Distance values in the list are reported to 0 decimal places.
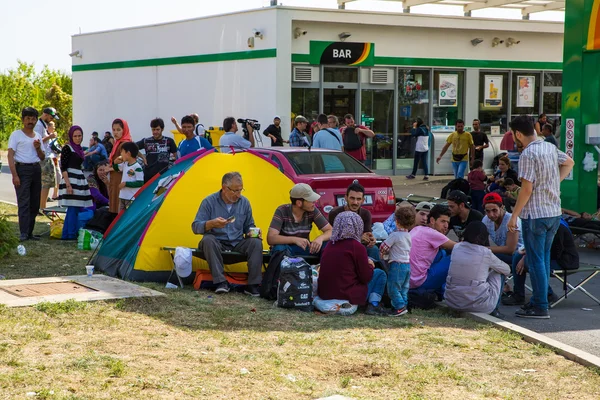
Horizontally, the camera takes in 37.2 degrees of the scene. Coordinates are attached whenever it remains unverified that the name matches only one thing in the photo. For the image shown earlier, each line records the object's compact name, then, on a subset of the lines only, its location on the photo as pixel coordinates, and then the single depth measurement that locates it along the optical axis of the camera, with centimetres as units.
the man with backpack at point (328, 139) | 1590
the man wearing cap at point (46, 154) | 1478
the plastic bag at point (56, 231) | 1338
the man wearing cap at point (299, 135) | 1725
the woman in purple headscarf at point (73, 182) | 1302
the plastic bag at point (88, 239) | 1227
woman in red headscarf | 1237
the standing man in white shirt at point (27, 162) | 1243
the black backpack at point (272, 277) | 895
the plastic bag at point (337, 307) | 842
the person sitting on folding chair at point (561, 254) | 901
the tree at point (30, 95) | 4097
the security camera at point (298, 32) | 2272
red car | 1198
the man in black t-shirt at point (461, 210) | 996
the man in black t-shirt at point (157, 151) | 1252
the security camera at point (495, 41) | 2583
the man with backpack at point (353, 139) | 1778
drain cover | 859
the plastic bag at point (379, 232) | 1014
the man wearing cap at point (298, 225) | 930
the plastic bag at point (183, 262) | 939
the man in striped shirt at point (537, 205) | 834
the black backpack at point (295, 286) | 852
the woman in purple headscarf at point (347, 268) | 845
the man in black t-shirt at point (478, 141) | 2159
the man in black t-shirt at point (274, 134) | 1989
